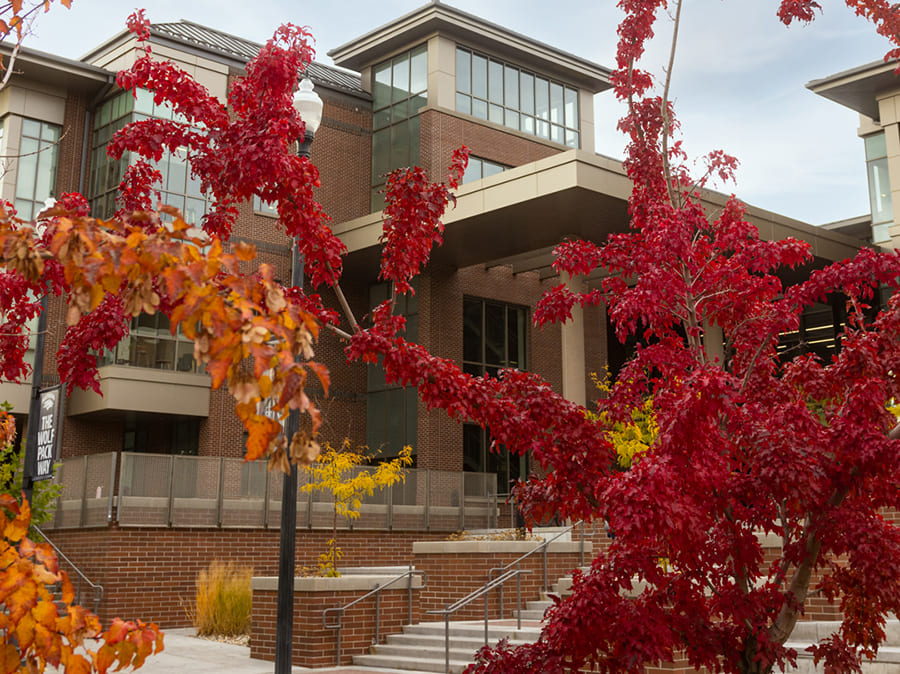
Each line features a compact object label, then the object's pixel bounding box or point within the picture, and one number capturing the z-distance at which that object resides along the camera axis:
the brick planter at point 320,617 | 15.71
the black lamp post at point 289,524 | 9.56
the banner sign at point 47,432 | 14.95
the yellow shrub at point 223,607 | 18.95
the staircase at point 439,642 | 15.00
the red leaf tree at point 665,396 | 5.29
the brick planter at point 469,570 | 17.61
